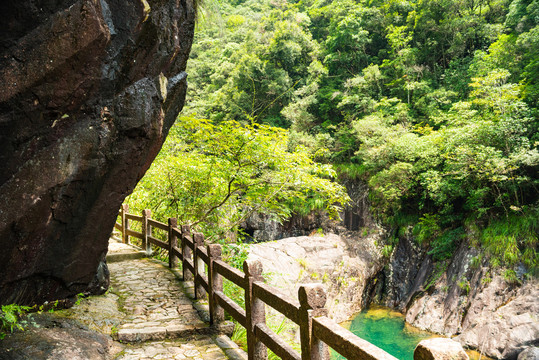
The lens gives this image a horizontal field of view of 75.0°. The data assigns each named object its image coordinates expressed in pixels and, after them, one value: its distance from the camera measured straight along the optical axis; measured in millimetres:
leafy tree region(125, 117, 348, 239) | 6996
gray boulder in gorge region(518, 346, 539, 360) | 9172
